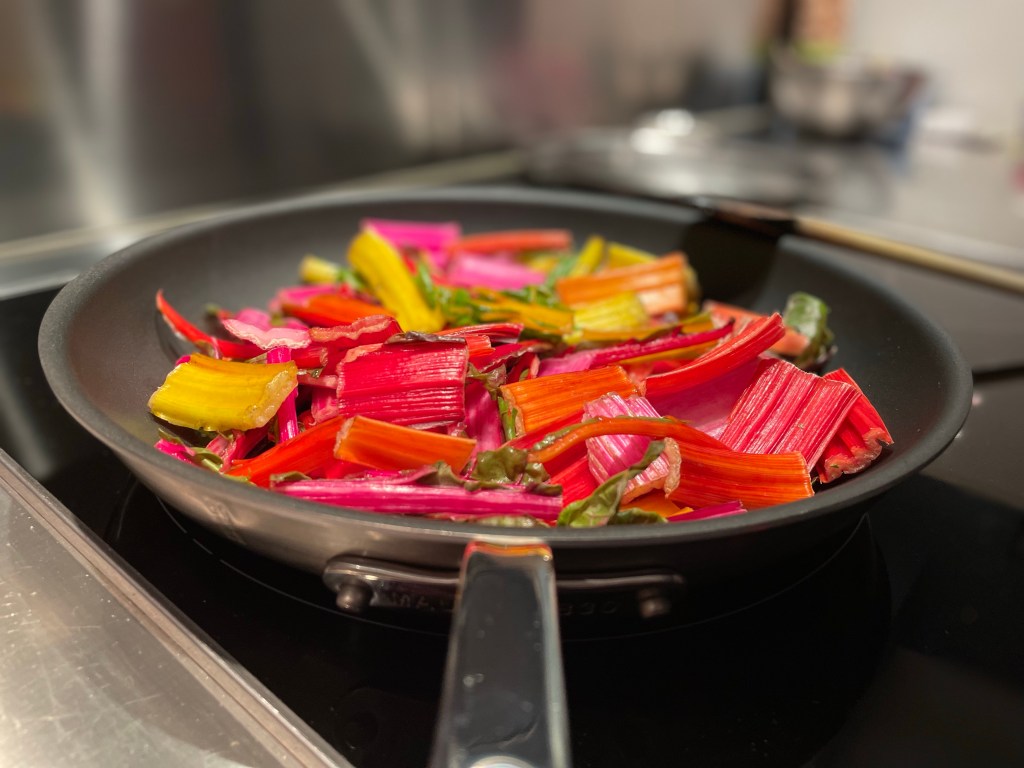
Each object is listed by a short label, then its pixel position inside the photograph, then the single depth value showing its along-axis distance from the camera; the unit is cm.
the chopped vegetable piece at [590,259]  44
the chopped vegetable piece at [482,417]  30
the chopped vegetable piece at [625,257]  43
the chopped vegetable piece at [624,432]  27
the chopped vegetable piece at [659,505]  27
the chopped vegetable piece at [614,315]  38
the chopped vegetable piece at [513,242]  45
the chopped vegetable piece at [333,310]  36
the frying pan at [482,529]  20
